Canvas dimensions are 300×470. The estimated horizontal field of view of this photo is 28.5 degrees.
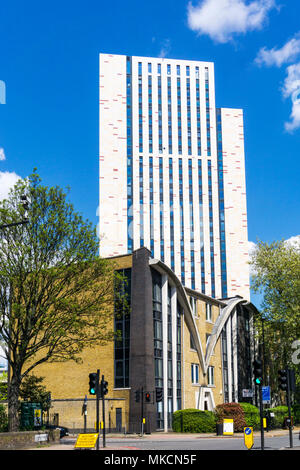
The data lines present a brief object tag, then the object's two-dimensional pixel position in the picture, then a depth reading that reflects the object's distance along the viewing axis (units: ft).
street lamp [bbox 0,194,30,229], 81.56
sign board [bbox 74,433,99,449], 88.22
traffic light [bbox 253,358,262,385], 78.12
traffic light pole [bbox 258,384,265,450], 76.53
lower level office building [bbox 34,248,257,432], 163.84
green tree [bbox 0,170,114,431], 115.14
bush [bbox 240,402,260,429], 165.95
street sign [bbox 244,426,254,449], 79.41
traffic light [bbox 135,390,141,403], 145.96
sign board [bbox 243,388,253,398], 226.73
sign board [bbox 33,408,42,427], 119.65
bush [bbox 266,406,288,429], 190.60
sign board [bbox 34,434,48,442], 108.01
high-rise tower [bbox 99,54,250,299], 410.52
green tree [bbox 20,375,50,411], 156.22
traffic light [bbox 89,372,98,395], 93.25
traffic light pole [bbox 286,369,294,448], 92.38
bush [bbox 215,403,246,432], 156.79
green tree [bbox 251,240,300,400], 201.57
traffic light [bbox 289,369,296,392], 92.79
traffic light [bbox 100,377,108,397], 101.98
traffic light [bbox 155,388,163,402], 149.03
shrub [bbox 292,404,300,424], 206.49
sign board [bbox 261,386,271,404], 150.98
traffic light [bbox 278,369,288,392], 93.03
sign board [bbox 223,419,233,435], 141.59
